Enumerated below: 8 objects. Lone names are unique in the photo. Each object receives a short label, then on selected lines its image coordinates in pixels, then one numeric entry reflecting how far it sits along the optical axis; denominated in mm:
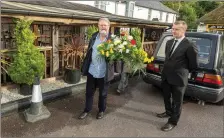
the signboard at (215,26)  18181
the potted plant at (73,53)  6207
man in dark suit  3527
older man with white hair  3840
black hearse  4609
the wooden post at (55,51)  6223
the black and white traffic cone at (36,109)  3900
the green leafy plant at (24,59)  4789
